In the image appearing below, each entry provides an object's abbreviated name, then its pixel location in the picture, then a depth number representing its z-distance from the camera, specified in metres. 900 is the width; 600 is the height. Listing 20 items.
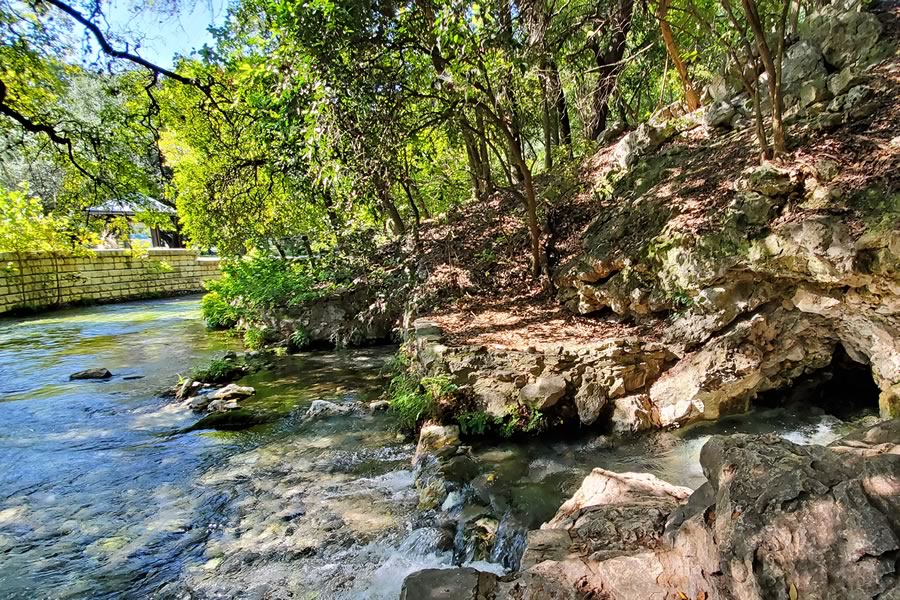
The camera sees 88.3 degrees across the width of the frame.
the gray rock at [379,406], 6.12
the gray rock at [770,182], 4.70
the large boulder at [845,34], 5.66
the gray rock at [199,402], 6.65
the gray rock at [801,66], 5.96
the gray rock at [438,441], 4.52
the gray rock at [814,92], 5.59
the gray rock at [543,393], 4.69
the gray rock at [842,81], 5.36
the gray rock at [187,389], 7.15
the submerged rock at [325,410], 6.09
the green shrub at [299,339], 9.61
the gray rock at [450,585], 2.15
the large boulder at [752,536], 1.59
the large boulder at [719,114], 6.89
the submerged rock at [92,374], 8.28
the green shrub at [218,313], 12.47
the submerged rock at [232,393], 6.87
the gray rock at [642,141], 7.55
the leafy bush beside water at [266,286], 10.14
